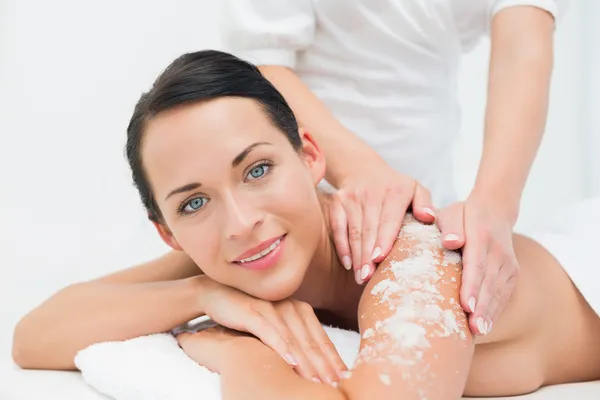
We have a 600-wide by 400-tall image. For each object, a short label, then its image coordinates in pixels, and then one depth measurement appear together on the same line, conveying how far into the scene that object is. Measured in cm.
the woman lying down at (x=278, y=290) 114
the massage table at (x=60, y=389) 125
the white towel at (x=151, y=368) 119
